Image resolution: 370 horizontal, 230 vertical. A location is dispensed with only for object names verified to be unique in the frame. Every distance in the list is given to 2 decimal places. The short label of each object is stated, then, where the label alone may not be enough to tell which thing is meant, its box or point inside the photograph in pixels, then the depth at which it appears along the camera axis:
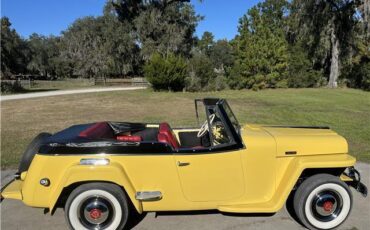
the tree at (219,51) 59.03
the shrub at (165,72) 23.02
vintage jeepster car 3.89
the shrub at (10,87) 26.88
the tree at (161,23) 38.28
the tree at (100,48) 41.00
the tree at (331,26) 29.52
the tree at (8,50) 33.47
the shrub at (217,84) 26.33
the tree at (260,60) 28.33
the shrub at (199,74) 25.55
